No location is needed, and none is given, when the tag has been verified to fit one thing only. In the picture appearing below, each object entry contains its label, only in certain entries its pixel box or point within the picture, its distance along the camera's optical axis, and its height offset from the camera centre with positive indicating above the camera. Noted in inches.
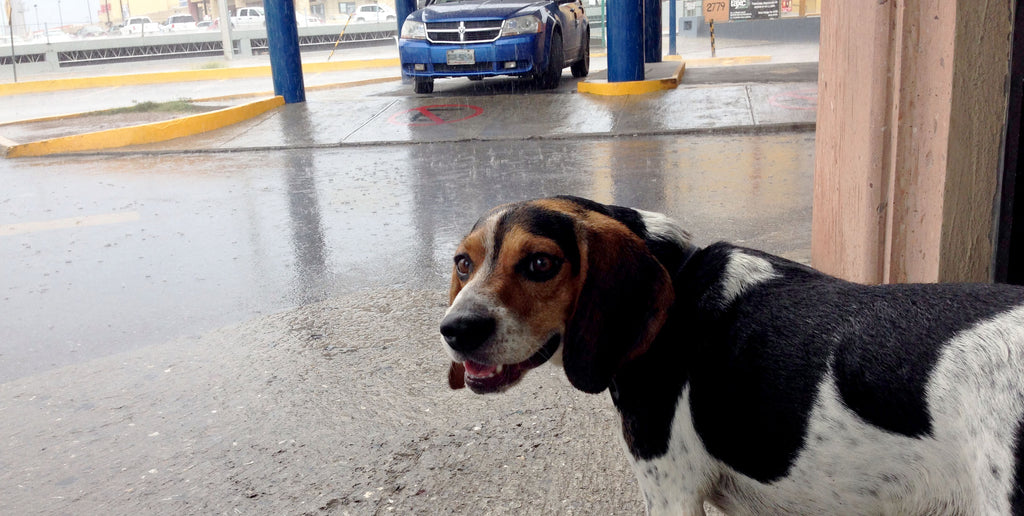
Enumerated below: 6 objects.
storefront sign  1277.1 +0.1
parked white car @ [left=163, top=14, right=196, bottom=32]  2024.4 +40.3
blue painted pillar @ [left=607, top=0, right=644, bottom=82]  480.1 -12.6
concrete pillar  107.7 -17.3
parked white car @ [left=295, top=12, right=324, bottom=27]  1870.9 +27.4
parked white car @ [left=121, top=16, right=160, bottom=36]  1927.9 +38.5
